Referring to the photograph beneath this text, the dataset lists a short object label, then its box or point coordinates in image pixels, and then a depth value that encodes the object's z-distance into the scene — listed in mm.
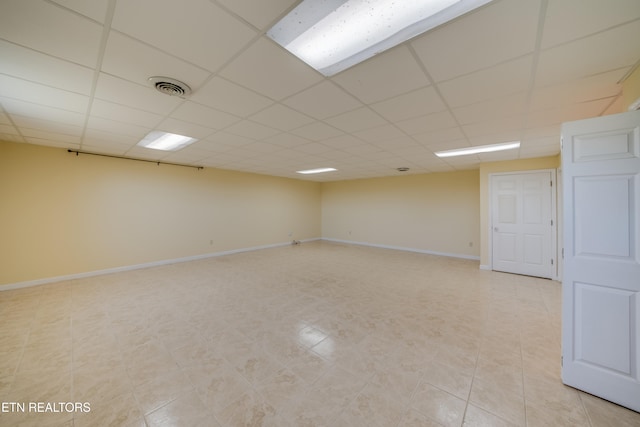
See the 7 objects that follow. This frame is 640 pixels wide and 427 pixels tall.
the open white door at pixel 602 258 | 1572
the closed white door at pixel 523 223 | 4449
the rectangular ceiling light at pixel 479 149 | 3644
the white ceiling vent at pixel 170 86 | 1861
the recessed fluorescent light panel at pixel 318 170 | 6159
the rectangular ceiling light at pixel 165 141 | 3410
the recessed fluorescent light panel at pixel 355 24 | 1155
